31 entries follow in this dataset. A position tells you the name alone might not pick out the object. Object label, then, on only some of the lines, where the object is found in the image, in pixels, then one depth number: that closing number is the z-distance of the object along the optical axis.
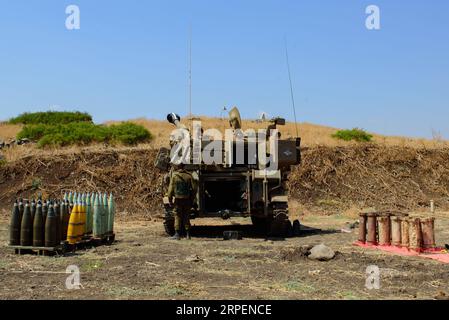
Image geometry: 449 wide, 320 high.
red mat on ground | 10.49
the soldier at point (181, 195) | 13.76
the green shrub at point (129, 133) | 31.31
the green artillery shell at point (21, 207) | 11.08
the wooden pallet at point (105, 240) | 12.55
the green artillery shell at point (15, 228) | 11.11
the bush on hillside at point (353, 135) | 35.91
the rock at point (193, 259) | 10.24
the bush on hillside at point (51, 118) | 43.41
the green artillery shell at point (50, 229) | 10.90
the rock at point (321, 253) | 10.18
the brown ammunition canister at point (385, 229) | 11.97
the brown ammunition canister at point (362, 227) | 12.42
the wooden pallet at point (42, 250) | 10.92
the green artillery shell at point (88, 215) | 12.37
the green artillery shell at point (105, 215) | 12.85
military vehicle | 14.47
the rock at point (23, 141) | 32.26
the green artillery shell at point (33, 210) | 11.04
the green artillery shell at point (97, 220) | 12.52
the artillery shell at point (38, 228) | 10.96
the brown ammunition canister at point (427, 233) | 11.05
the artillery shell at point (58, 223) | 11.04
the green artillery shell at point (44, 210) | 11.01
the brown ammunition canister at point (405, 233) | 11.37
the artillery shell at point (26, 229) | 11.02
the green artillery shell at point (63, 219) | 11.35
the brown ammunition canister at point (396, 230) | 11.66
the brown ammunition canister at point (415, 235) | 11.06
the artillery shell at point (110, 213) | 13.16
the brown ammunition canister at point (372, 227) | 12.17
